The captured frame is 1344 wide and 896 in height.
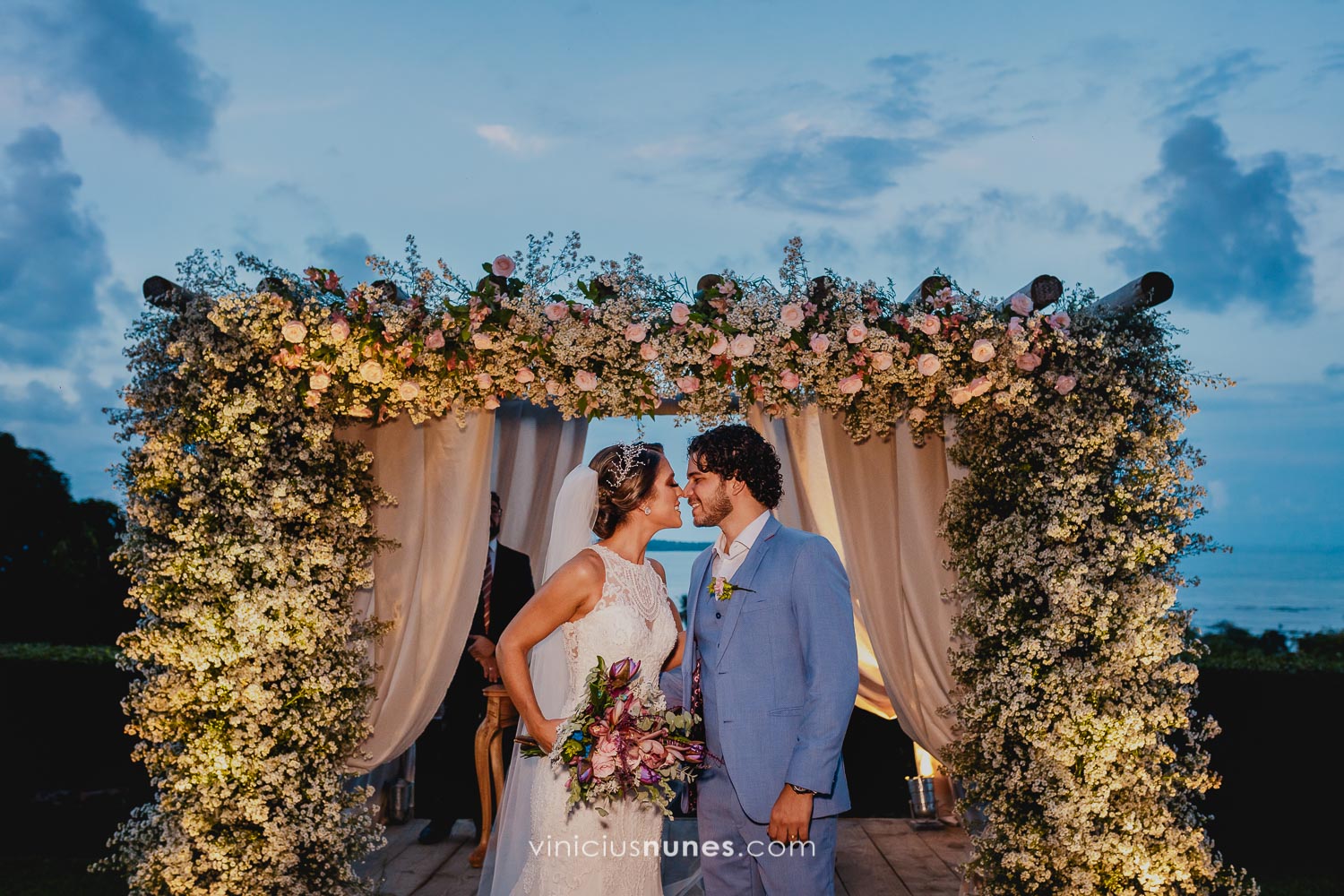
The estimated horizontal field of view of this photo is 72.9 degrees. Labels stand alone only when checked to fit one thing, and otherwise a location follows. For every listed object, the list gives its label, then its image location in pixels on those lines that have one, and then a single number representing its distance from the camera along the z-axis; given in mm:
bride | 2791
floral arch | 3918
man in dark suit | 5785
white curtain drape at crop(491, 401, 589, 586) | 5738
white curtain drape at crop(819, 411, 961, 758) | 4766
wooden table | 5266
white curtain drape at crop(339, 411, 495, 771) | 4746
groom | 2600
